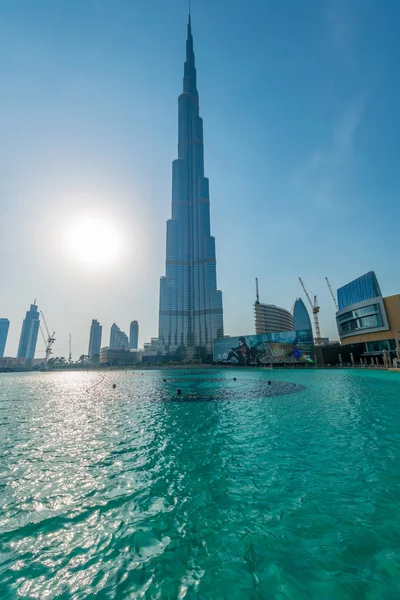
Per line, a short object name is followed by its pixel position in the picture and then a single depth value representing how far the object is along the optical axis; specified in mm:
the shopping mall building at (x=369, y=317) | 91375
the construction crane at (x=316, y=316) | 182750
